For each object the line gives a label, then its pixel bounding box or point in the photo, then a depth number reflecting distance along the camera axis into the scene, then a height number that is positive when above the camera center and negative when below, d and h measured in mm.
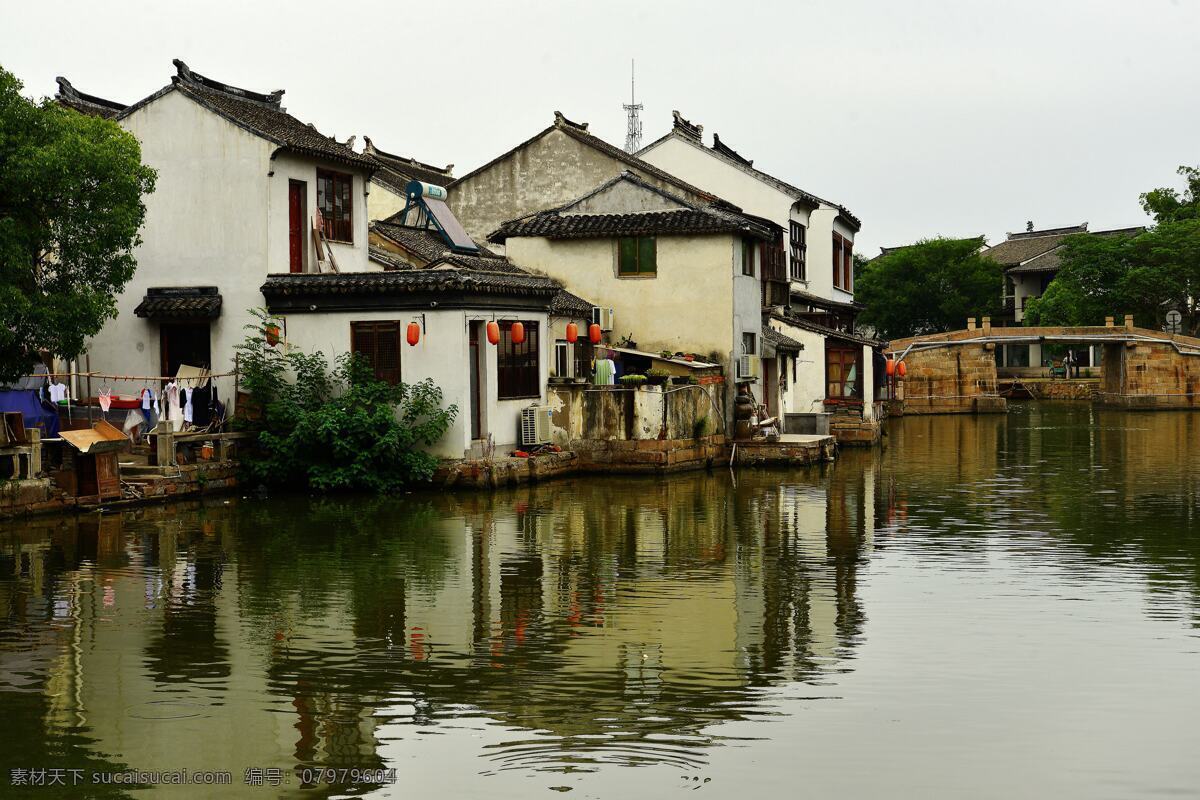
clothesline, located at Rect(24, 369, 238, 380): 24784 +890
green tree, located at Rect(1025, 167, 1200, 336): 69688 +6464
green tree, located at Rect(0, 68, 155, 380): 21062 +3239
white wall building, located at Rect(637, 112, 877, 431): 41719 +5192
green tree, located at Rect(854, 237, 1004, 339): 81875 +7209
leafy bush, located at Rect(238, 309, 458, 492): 25672 -55
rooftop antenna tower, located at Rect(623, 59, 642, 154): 61562 +12614
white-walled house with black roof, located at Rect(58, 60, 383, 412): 27172 +3810
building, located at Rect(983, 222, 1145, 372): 85125 +8038
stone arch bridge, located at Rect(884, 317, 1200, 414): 63906 +1853
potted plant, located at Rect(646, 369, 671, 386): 32031 +818
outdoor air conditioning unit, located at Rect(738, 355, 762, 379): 34500 +1135
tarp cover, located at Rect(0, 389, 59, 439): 22891 +268
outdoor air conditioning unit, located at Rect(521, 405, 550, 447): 29094 -216
